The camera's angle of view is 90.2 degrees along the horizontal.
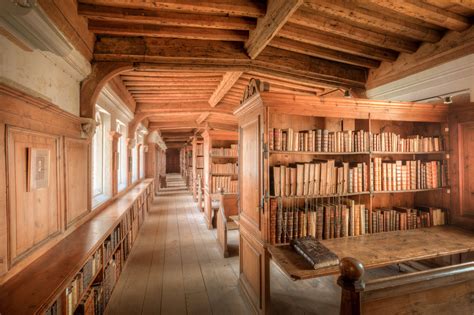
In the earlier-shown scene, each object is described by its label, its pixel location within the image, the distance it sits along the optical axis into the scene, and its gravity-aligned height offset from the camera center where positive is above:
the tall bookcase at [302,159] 2.39 -0.02
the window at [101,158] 3.74 +0.04
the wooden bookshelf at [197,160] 8.08 -0.02
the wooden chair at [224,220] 4.04 -1.22
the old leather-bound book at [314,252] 1.95 -0.83
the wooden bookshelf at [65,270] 1.34 -0.77
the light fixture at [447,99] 2.87 +0.69
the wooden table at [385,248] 1.99 -0.91
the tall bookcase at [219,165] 5.66 -0.15
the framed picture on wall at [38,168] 1.74 -0.05
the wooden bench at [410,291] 1.22 -0.74
